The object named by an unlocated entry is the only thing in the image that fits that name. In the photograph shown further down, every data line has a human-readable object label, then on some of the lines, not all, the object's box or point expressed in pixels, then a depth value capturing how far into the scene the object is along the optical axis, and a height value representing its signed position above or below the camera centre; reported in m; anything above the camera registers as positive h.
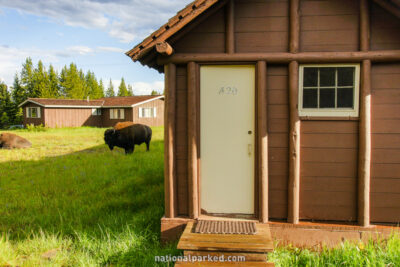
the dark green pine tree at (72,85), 59.06 +7.53
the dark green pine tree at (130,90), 91.68 +10.52
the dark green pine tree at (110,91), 103.93 +11.02
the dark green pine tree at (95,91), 70.21 +7.56
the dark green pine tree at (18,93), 50.03 +5.06
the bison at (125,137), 12.85 -0.69
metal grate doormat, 3.96 -1.51
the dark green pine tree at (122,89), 84.40 +9.48
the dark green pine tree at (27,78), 51.78 +8.09
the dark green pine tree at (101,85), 77.19 +10.15
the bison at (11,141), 15.32 -1.02
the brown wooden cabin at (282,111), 4.12 +0.14
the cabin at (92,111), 32.28 +1.19
